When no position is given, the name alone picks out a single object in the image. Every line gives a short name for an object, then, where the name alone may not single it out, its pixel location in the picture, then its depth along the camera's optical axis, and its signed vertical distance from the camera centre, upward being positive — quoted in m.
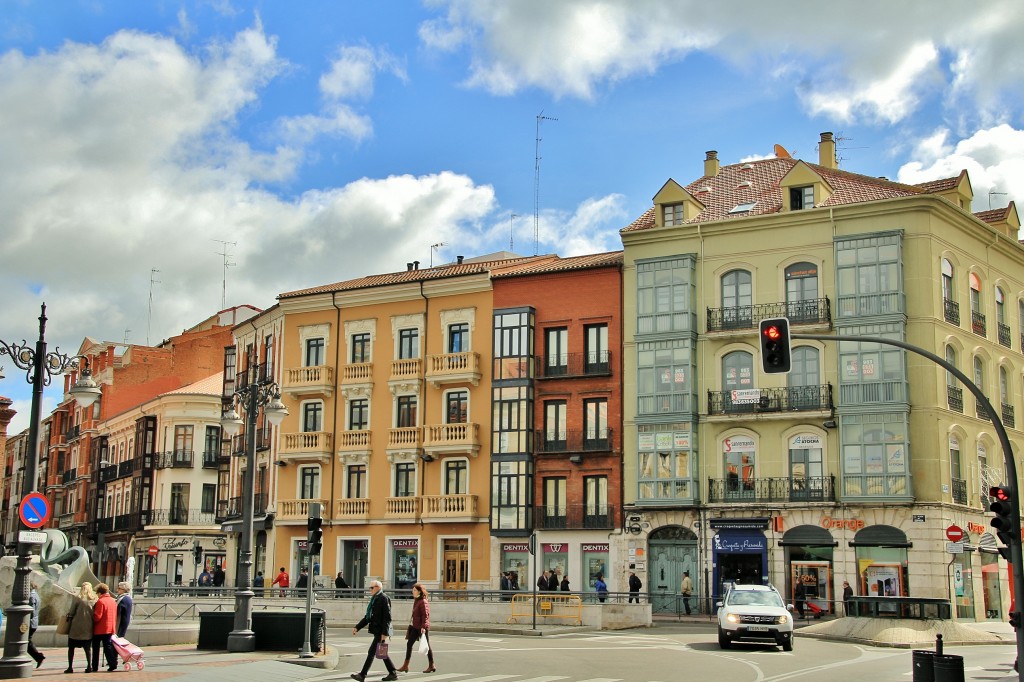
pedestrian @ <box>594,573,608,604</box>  37.50 -1.22
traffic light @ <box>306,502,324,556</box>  24.33 +0.37
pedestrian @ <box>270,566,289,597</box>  46.56 -1.15
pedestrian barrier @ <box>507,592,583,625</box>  36.59 -1.68
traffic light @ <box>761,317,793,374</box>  20.50 +3.43
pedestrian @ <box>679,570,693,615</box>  41.88 -1.29
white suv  27.53 -1.46
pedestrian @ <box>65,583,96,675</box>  20.98 -1.37
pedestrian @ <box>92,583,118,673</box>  21.05 -1.39
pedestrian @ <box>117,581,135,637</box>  23.86 -1.21
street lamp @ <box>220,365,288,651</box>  24.41 +0.31
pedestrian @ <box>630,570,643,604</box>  42.97 -1.13
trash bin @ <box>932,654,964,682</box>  17.64 -1.66
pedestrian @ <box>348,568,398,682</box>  20.05 -1.20
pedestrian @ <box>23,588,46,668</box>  21.38 -1.48
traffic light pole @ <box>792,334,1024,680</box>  19.47 +1.10
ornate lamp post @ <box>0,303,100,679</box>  19.23 +1.44
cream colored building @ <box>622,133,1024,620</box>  41.50 +5.73
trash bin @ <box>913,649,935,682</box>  17.94 -1.66
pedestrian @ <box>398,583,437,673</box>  21.64 -1.28
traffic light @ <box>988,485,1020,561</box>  19.72 +0.58
